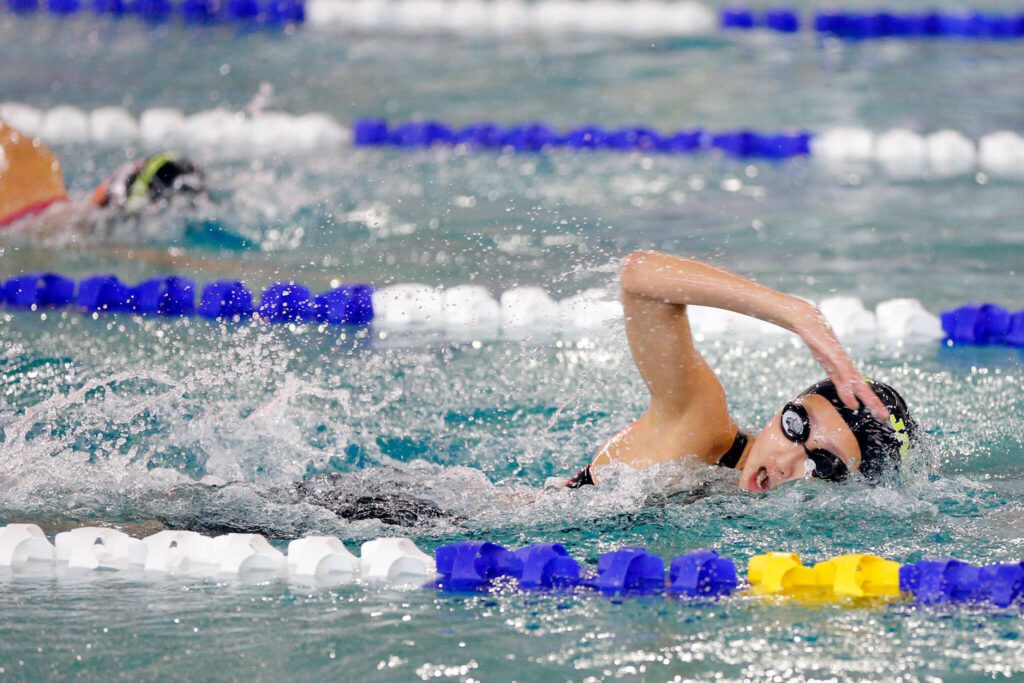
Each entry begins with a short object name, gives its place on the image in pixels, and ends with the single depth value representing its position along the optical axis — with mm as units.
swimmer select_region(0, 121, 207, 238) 9812
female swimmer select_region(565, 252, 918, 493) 5102
